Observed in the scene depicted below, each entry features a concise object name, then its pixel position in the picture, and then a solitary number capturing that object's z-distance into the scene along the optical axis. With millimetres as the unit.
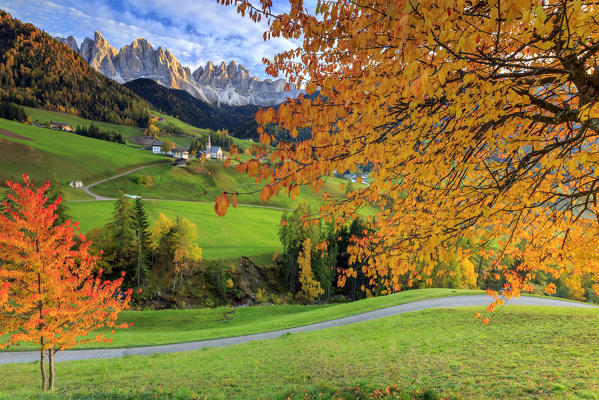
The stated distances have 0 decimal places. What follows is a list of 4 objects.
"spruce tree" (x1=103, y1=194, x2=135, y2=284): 31672
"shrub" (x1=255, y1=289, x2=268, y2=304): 35844
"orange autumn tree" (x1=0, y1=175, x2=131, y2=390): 8742
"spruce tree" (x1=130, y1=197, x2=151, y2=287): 32344
